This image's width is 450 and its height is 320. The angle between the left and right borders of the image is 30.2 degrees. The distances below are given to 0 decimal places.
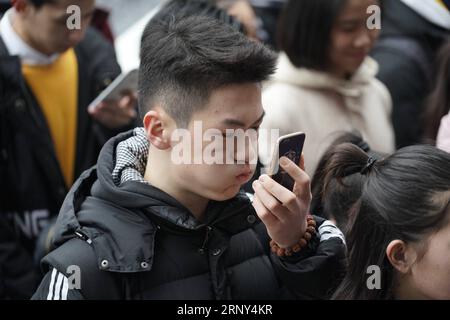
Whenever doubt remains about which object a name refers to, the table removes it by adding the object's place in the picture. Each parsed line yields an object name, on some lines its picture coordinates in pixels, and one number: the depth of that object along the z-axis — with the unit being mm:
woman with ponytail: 2275
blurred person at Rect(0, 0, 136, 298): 3221
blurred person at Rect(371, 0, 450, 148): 3848
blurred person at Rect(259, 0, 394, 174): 3465
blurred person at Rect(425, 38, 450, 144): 3516
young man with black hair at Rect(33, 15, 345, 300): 2045
